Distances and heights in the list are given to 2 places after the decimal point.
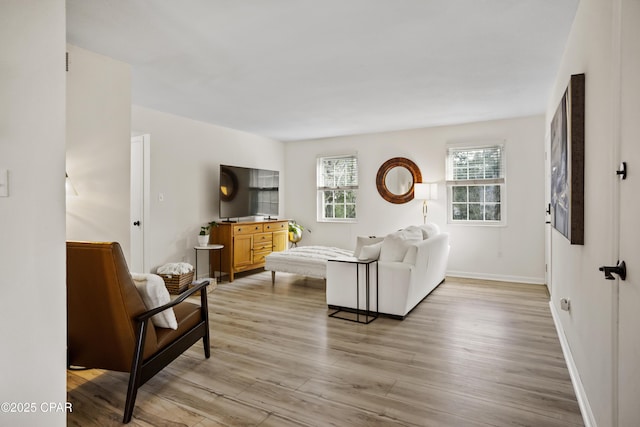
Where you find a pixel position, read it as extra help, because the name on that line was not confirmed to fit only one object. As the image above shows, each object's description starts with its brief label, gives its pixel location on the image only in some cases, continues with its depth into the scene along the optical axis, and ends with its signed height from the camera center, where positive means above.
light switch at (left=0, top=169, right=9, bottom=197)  1.43 +0.11
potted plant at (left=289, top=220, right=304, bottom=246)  7.02 -0.42
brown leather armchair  1.96 -0.60
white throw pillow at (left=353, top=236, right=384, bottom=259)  4.30 -0.36
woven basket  4.65 -0.90
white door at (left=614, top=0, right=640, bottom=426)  1.21 -0.03
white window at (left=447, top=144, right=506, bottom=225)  5.72 +0.41
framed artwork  2.12 +0.30
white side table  5.25 -0.53
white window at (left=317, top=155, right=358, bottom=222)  7.01 +0.44
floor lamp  5.95 +0.31
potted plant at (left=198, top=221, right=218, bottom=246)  5.37 -0.38
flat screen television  5.86 +0.31
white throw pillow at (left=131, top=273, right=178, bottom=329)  2.18 -0.47
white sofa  3.75 -0.67
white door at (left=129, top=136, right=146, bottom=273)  5.06 +0.09
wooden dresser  5.61 -0.52
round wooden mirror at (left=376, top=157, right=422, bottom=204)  6.34 +0.55
